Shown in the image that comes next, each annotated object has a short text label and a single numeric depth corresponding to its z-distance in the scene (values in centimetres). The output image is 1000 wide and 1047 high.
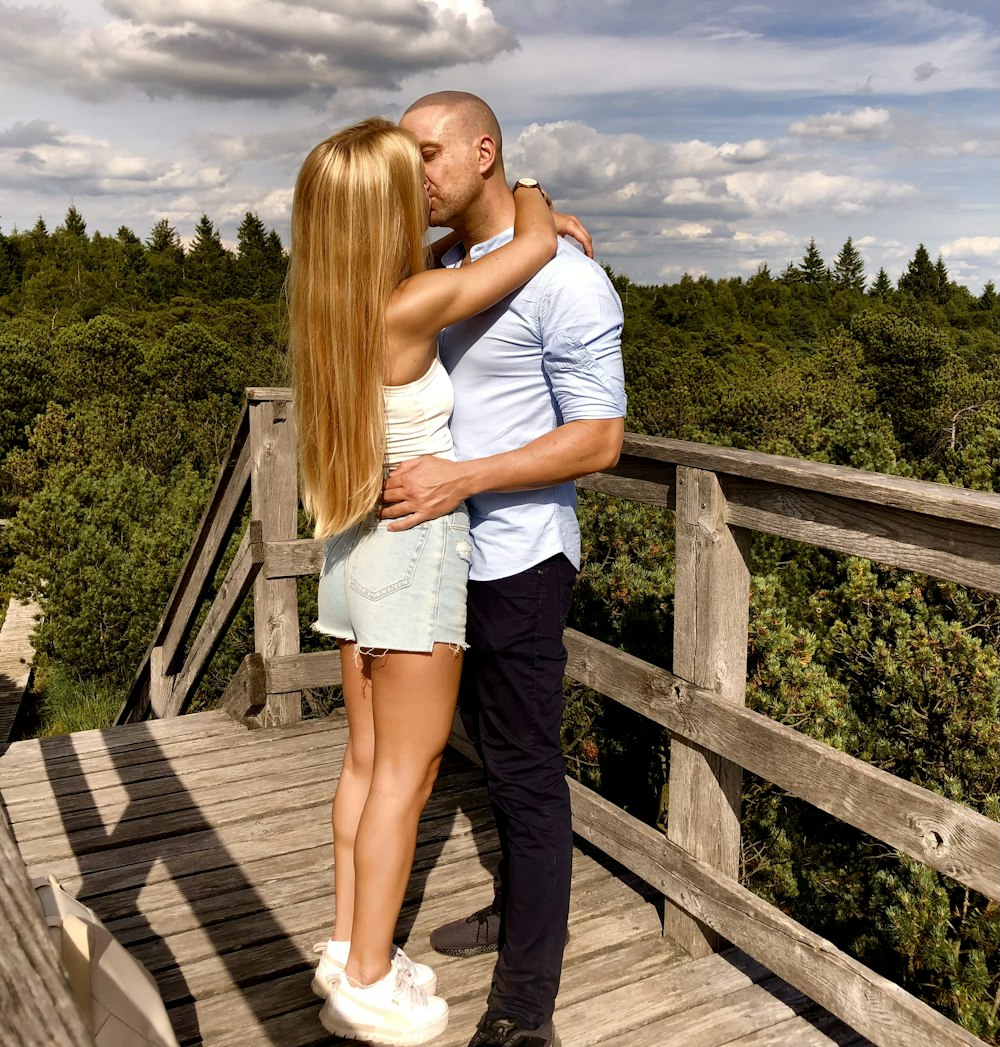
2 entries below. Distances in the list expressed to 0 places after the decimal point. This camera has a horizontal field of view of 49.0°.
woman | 178
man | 197
